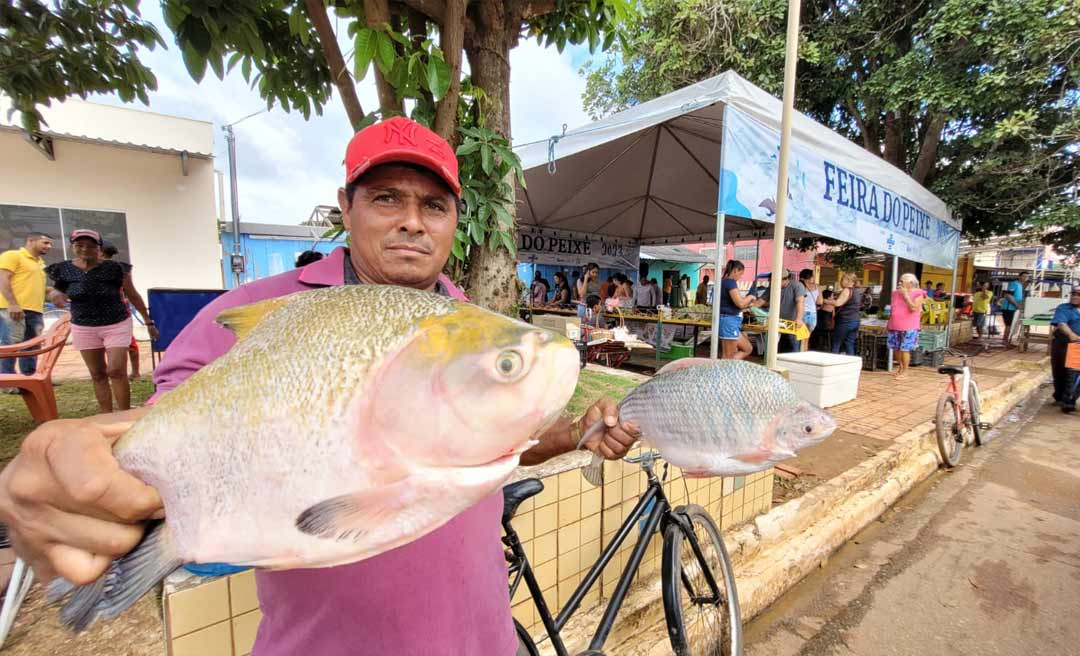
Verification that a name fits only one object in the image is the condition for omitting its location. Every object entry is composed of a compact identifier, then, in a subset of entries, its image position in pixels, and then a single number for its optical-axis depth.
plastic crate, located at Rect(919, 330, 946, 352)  8.94
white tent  4.40
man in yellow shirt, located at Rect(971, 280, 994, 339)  14.20
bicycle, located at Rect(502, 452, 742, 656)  1.71
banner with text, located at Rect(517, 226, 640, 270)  10.57
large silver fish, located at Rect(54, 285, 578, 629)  0.54
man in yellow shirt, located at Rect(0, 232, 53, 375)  5.21
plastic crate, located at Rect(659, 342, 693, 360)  7.60
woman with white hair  7.34
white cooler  5.41
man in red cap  0.58
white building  8.09
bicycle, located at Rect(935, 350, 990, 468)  4.83
